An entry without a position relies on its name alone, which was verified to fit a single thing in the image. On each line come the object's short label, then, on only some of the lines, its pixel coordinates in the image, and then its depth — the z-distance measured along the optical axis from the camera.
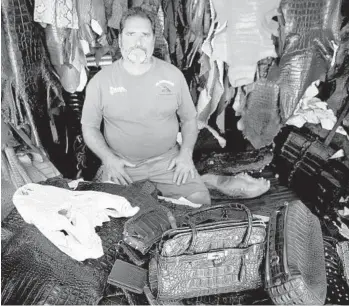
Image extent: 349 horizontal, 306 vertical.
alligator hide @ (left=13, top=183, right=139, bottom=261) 2.00
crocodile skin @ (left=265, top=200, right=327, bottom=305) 1.73
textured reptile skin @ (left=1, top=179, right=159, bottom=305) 1.86
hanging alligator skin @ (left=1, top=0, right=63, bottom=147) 2.47
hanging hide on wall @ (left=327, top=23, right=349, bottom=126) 2.78
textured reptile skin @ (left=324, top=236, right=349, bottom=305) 1.93
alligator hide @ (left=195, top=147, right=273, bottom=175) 3.46
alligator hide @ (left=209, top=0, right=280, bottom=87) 2.58
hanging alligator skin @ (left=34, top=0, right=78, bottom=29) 2.53
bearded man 2.67
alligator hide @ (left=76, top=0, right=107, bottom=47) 2.56
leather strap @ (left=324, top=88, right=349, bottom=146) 2.99
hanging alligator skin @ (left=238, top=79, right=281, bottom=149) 2.98
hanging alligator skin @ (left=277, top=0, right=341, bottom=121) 2.61
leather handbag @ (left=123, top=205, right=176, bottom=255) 1.97
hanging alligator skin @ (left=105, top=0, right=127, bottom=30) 2.56
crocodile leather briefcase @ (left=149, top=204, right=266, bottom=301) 1.77
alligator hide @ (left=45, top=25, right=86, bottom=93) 2.74
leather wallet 1.87
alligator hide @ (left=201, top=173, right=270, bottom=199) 3.31
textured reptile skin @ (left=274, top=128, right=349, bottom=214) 3.06
